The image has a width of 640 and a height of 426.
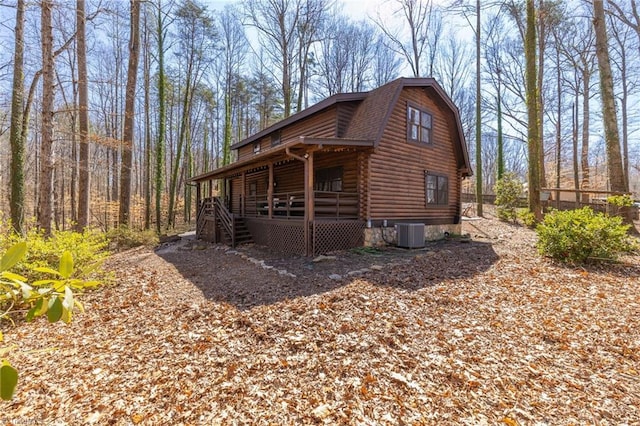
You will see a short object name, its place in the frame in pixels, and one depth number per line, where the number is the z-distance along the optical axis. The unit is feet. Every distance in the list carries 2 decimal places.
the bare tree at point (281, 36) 66.28
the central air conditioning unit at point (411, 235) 32.94
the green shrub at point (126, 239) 39.14
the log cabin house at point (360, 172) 30.87
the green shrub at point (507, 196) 55.21
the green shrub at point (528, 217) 45.24
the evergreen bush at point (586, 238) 22.76
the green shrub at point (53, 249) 17.34
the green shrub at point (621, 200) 26.86
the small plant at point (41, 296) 2.83
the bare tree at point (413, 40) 67.97
